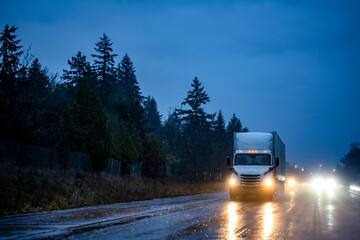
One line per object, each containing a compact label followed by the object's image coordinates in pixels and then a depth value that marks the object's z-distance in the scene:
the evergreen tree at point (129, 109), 58.54
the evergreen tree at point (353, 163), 165.98
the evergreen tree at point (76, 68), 77.88
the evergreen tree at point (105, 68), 79.62
